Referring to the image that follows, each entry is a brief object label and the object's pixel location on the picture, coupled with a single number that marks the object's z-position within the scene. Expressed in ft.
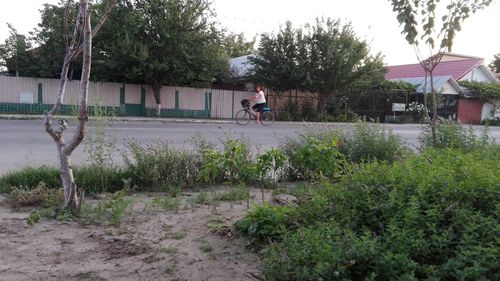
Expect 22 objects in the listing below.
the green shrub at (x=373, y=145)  21.94
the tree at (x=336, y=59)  83.56
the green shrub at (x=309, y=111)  93.10
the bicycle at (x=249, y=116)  69.05
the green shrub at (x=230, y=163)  17.72
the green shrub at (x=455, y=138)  21.54
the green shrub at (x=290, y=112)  89.15
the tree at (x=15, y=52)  80.43
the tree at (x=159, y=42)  72.49
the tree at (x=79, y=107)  14.23
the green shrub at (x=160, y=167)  19.53
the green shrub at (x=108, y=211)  14.56
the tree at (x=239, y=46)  161.99
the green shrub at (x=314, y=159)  18.29
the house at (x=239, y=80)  95.61
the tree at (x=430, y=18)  24.32
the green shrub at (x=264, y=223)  12.63
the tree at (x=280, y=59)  85.20
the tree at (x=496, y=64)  197.67
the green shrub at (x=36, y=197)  16.05
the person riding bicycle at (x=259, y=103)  67.60
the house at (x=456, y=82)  121.19
